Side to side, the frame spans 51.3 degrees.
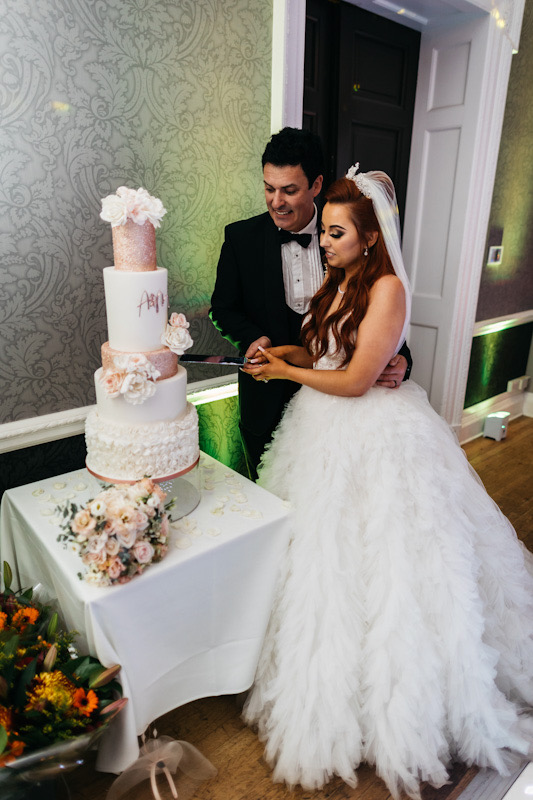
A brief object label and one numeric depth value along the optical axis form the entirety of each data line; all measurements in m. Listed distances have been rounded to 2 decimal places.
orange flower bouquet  1.36
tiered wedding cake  1.52
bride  1.63
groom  2.08
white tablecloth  1.48
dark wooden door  2.88
